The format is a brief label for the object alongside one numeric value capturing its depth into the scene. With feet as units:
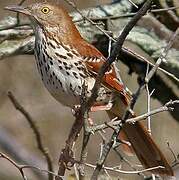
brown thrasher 29.55
